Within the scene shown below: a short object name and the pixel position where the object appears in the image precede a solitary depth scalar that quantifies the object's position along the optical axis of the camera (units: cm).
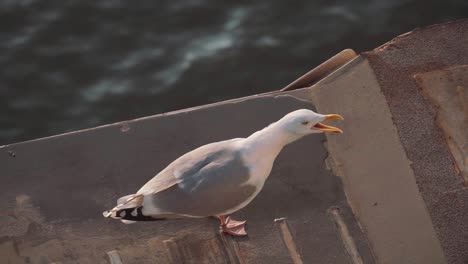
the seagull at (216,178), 772
